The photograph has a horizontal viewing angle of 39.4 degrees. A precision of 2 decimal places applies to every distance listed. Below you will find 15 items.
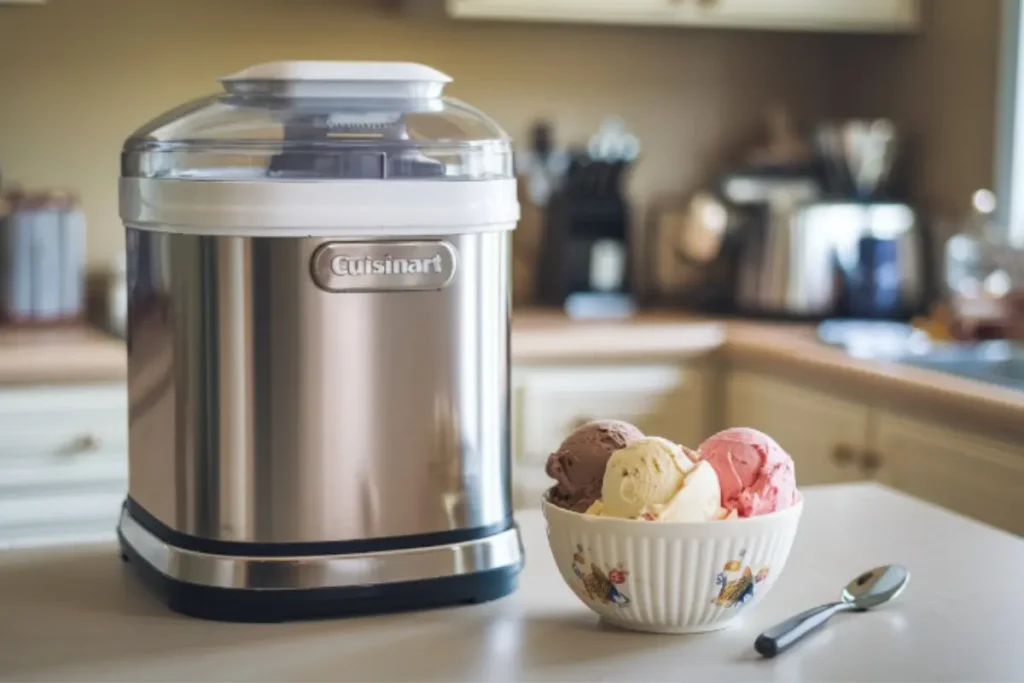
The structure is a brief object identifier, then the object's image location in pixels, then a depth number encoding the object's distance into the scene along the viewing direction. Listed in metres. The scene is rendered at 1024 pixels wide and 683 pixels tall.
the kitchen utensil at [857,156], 2.97
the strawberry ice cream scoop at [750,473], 0.99
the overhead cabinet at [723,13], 2.72
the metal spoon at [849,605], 0.96
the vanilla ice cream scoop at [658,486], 0.97
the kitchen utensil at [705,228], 2.96
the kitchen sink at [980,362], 2.38
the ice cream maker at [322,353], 1.03
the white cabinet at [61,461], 2.24
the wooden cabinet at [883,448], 2.00
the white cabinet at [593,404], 2.54
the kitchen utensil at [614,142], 3.08
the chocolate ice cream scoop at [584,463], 1.02
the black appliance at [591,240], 2.94
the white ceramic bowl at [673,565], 0.97
